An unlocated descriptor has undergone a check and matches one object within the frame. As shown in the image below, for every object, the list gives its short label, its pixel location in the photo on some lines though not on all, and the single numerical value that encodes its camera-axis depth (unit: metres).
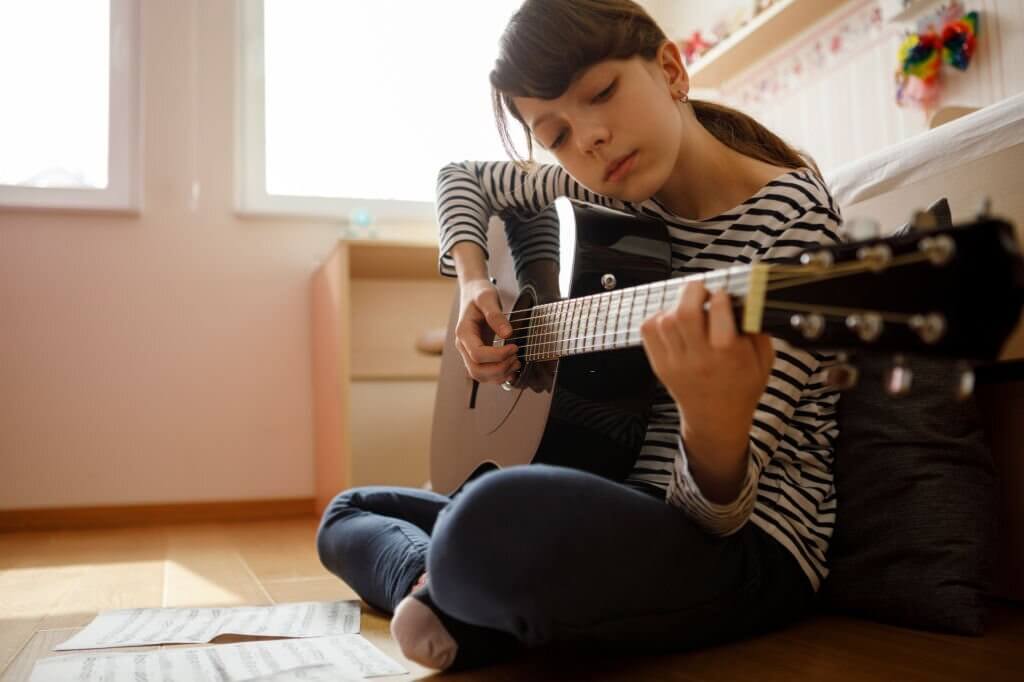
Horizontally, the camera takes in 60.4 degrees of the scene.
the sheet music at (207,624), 0.94
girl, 0.66
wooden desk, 2.53
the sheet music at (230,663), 0.78
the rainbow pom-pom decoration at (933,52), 1.77
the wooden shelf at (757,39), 2.16
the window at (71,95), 2.39
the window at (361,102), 2.57
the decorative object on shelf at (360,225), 2.50
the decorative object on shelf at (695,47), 2.57
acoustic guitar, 0.50
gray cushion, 0.88
